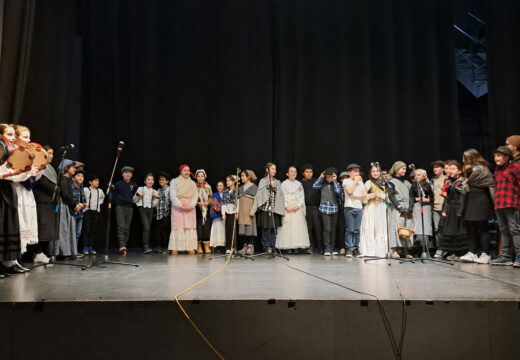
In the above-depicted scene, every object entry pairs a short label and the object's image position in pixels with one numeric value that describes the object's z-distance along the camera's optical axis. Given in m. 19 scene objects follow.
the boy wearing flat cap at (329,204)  6.86
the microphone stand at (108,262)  4.72
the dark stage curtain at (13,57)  5.68
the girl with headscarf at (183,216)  6.86
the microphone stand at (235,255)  5.99
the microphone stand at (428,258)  5.23
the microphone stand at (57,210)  4.73
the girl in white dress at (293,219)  6.95
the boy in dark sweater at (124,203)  6.99
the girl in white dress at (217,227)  7.08
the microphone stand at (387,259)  5.42
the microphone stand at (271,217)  6.13
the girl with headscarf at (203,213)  7.21
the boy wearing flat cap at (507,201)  4.83
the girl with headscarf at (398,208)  6.18
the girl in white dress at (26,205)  4.38
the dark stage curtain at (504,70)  7.09
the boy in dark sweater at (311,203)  7.33
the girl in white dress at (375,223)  6.16
